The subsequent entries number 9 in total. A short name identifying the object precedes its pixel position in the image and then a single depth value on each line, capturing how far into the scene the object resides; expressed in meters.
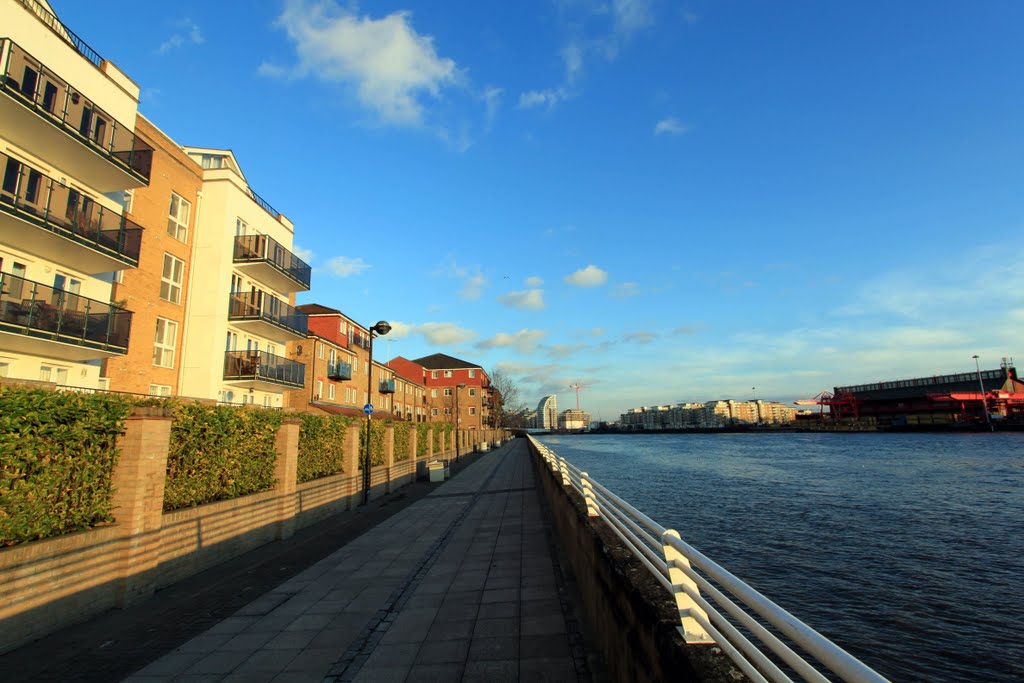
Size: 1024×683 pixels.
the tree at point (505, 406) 106.63
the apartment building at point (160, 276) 18.05
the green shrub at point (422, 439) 30.34
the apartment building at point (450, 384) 80.50
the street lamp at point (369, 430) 17.30
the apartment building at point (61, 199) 13.36
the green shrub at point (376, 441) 19.77
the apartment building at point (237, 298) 21.75
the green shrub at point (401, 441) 25.25
